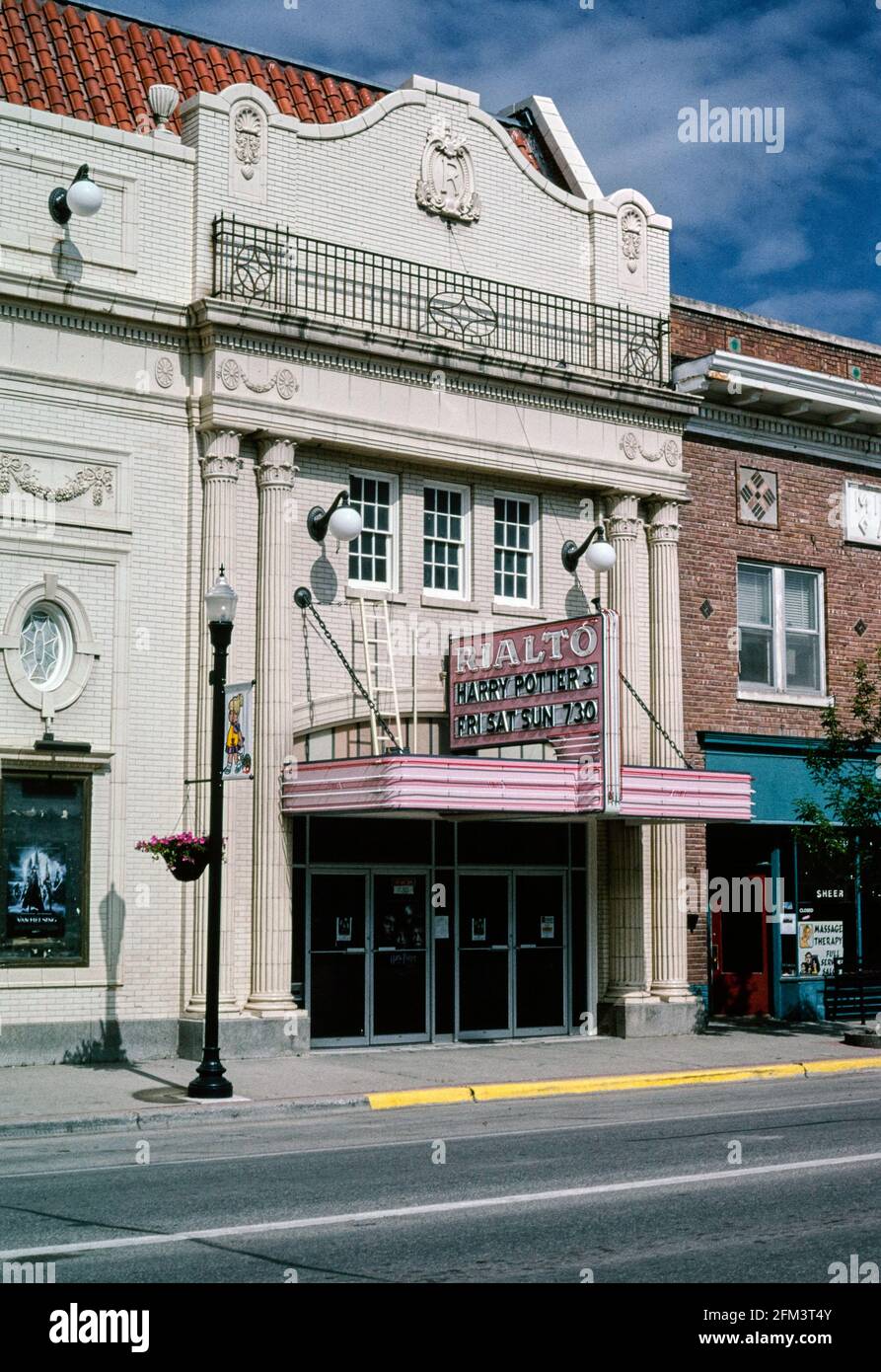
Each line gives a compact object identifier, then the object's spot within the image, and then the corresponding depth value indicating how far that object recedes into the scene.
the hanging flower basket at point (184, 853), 17.89
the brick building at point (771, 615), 25.05
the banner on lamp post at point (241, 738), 17.27
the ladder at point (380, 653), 21.27
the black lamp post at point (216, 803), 16.22
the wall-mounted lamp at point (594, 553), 23.06
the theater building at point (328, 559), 19.14
